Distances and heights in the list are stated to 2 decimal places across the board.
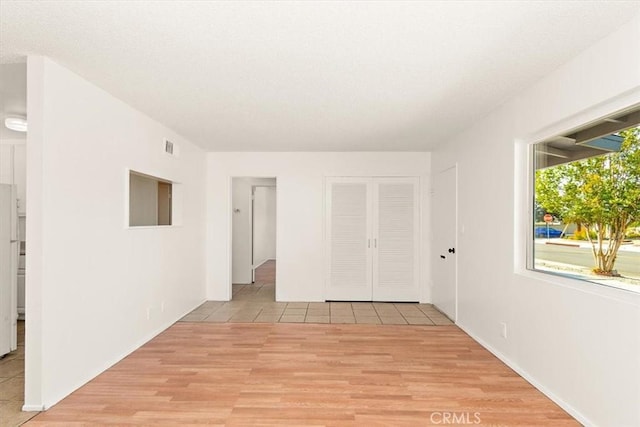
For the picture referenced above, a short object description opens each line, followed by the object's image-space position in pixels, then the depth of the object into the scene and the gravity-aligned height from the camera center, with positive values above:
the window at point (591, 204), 2.26 +0.07
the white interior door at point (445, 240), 4.82 -0.37
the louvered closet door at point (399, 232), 5.97 -0.30
